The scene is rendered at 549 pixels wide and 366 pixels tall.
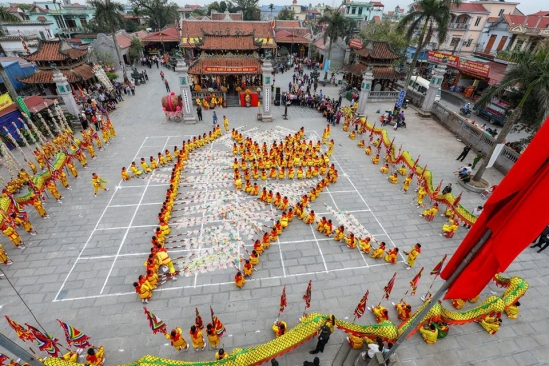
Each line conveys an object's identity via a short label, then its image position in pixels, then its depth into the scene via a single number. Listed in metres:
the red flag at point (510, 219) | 3.45
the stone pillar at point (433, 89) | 25.52
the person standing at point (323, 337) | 8.25
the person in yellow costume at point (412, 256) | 11.15
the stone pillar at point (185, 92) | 22.39
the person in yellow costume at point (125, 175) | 16.25
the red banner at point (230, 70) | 26.34
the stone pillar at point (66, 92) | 21.53
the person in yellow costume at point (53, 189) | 14.48
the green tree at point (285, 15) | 77.80
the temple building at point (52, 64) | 26.70
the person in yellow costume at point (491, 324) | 9.35
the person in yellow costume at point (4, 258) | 11.21
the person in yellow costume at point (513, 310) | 9.81
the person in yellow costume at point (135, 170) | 16.84
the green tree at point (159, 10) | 59.25
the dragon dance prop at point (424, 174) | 13.33
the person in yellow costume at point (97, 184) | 14.76
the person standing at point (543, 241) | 12.45
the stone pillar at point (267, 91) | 23.80
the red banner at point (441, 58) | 34.32
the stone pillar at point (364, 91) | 25.02
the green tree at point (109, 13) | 32.63
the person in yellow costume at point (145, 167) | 16.96
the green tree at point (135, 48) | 43.44
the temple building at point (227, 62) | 27.12
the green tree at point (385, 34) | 37.03
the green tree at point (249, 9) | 74.44
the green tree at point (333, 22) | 34.88
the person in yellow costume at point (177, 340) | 8.20
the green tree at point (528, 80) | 13.03
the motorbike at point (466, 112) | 28.59
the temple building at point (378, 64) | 30.41
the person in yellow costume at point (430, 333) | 8.91
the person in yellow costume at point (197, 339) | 8.27
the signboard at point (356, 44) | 35.09
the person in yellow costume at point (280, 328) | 8.81
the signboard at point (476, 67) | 31.08
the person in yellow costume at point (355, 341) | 8.57
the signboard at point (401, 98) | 25.28
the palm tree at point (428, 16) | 24.16
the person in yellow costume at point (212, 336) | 8.38
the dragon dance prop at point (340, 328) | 7.43
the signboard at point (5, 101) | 19.23
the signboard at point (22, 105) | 20.06
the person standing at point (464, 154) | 19.24
